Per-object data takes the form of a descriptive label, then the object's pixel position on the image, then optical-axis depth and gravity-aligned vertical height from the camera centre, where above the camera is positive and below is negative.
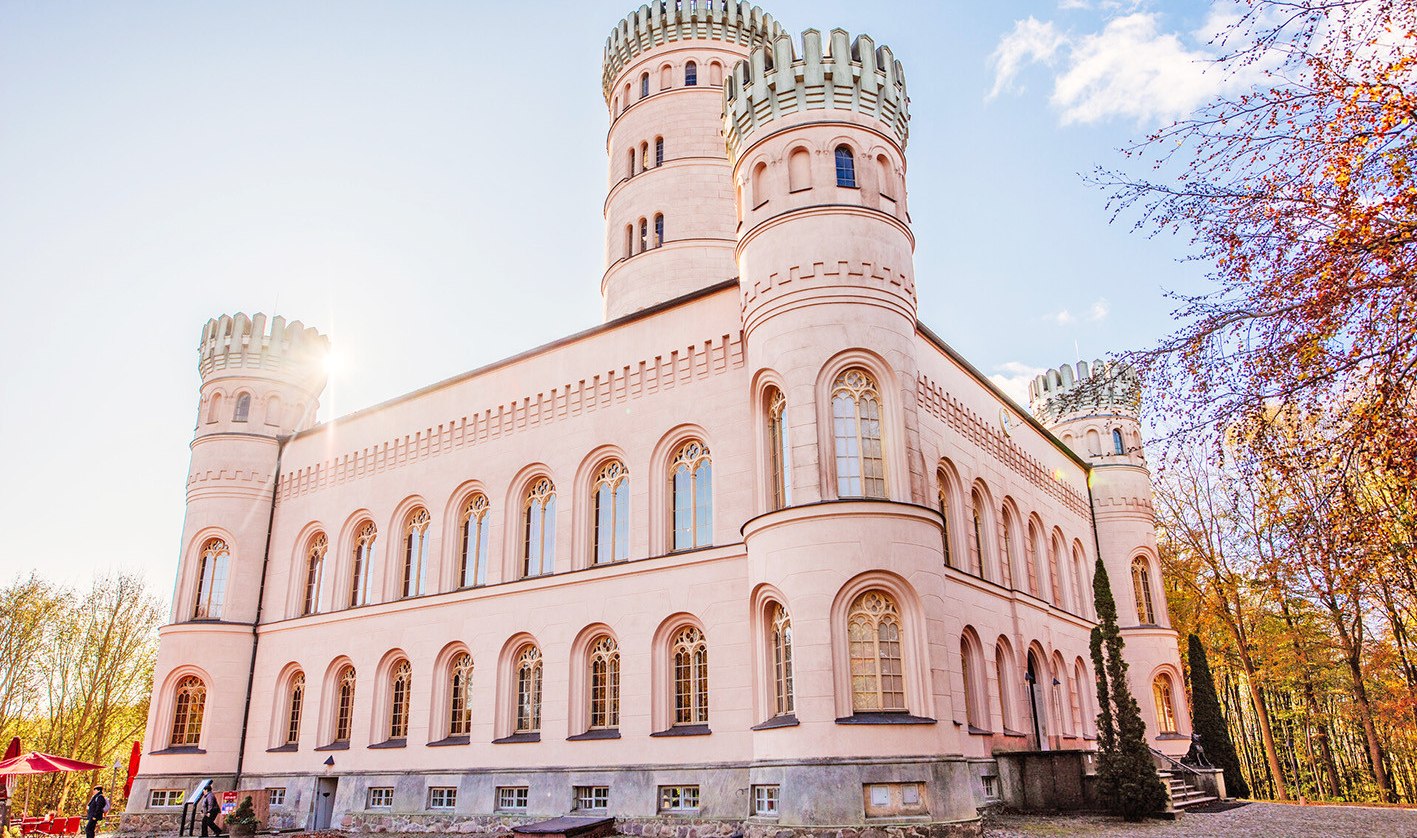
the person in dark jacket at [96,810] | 23.09 -0.78
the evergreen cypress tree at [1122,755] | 18.75 -0.01
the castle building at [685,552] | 17.30 +4.78
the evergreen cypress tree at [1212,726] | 30.76 +0.79
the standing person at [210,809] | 22.81 -0.79
